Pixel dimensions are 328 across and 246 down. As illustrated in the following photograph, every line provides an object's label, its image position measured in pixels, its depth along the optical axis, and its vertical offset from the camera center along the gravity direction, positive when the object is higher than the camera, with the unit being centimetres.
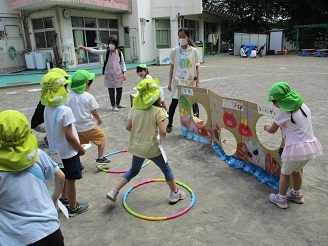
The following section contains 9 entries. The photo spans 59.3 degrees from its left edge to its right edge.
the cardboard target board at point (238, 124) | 360 -117
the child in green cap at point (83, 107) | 373 -78
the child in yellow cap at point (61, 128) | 275 -76
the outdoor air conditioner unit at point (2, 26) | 1630 +128
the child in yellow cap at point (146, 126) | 298 -85
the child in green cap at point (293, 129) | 288 -90
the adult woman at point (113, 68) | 727 -58
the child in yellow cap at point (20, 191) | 168 -83
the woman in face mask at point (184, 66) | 540 -45
